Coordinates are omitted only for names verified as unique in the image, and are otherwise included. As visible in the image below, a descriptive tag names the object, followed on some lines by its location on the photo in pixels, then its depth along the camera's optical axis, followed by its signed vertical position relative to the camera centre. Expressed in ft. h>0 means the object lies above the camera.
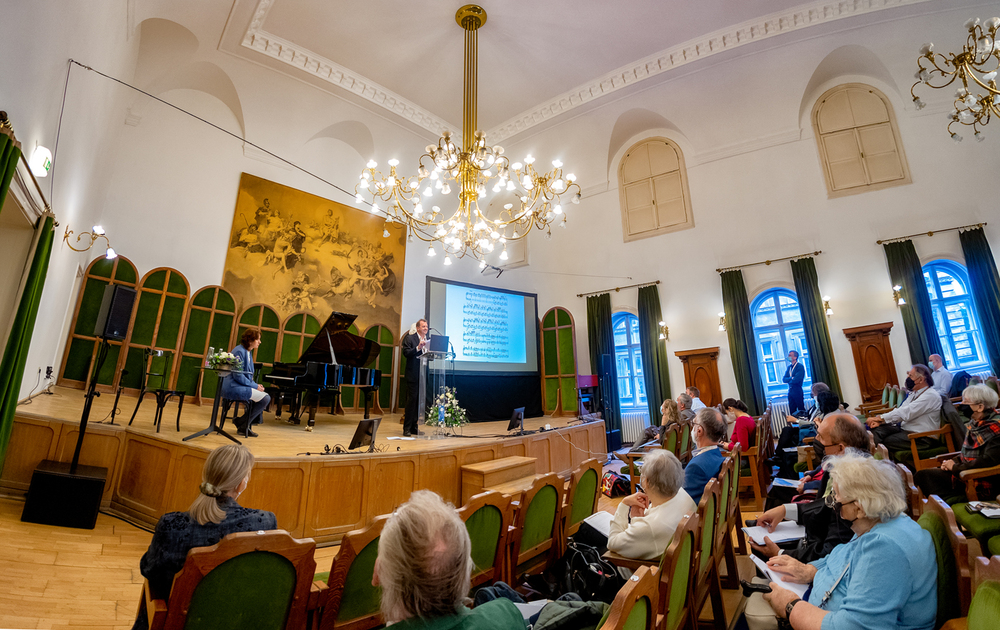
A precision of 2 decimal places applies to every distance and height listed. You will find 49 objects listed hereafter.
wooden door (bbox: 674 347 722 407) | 28.86 +2.11
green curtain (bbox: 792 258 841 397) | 25.94 +4.72
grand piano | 17.26 +1.52
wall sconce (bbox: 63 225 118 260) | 15.23 +6.00
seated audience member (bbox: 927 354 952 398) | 19.58 +1.04
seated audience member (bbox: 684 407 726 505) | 9.20 -1.00
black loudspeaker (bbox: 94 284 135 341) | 13.35 +2.82
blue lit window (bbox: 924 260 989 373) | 24.09 +4.78
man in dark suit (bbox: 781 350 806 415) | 25.59 +1.15
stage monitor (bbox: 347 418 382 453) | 13.28 -0.78
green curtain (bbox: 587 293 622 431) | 32.94 +5.52
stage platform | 11.84 -1.73
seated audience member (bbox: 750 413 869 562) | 7.27 -1.99
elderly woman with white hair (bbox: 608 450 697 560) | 6.80 -1.67
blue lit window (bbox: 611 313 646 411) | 32.99 +3.18
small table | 13.34 -0.17
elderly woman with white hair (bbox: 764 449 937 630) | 4.67 -1.80
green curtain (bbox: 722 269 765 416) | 27.40 +3.92
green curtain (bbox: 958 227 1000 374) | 22.82 +6.16
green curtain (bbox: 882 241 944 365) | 24.04 +5.52
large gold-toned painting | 26.23 +9.46
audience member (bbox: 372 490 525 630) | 3.39 -1.31
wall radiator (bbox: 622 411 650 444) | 31.53 -1.32
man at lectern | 18.82 +1.87
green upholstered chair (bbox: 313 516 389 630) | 5.55 -2.27
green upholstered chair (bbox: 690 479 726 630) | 6.28 -2.43
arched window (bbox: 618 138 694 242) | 32.60 +15.96
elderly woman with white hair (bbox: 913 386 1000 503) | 10.66 -1.22
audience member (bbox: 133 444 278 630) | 5.47 -1.46
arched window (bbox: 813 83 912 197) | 27.20 +16.33
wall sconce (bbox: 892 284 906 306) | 24.93 +5.96
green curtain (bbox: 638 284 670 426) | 30.40 +3.61
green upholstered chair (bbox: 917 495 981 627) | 4.45 -1.63
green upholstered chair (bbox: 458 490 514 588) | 6.59 -1.89
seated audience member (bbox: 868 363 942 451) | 14.48 -0.48
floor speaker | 10.96 -2.18
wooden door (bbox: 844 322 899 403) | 24.88 +2.47
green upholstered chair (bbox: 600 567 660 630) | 3.43 -1.60
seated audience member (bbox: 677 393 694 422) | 20.30 +0.03
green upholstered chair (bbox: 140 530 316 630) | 4.68 -1.97
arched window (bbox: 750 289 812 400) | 28.37 +4.46
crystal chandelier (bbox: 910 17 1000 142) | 10.37 +8.25
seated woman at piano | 14.94 +0.71
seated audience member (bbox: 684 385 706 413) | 22.56 +0.29
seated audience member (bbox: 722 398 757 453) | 15.31 -0.91
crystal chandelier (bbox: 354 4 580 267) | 17.28 +9.09
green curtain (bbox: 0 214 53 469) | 10.17 +1.78
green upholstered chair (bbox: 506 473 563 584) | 7.54 -2.19
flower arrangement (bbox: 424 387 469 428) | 18.76 -0.25
